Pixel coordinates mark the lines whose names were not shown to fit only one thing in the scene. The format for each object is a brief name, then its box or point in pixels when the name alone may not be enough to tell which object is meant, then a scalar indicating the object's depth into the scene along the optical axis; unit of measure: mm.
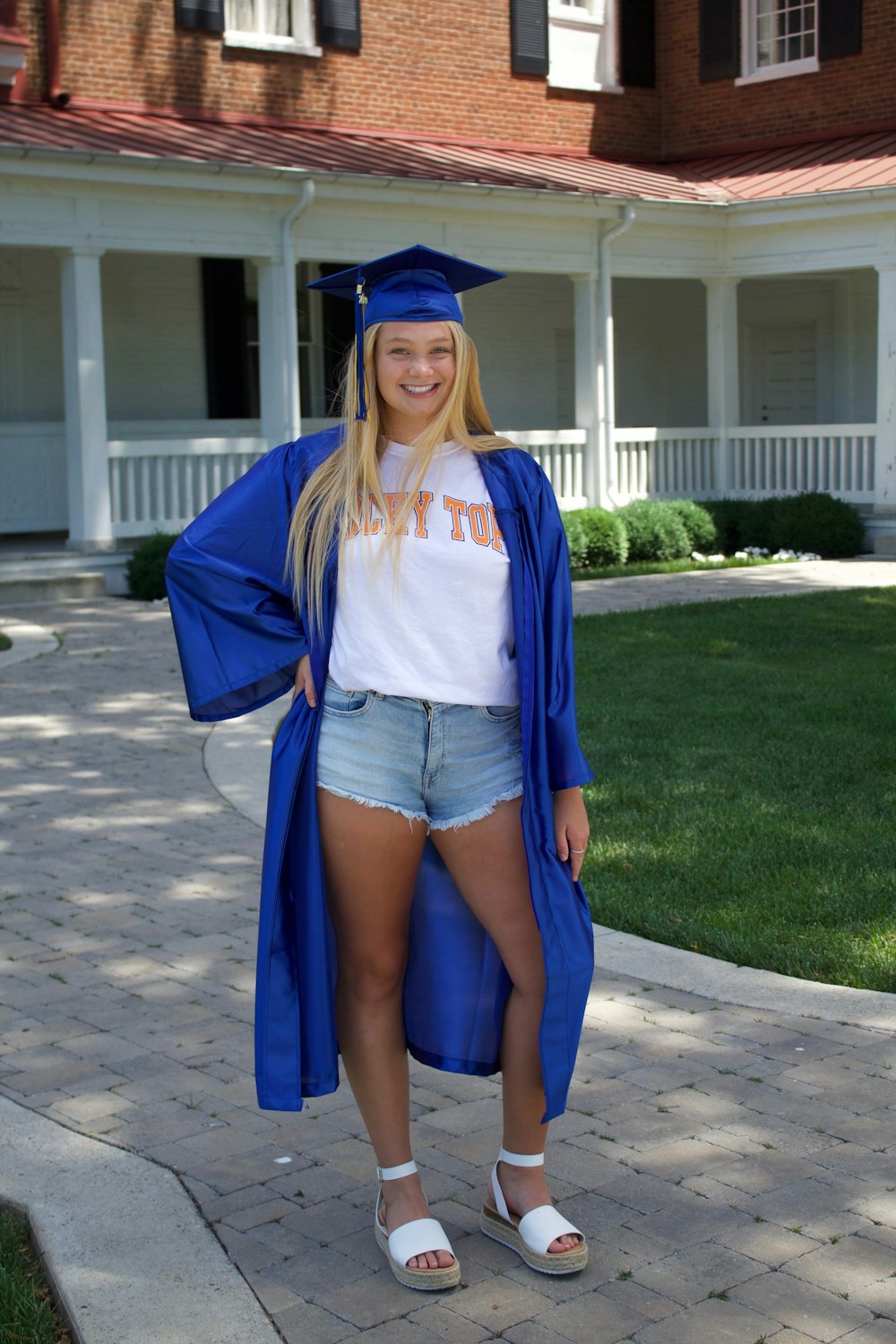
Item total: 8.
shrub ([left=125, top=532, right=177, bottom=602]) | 13867
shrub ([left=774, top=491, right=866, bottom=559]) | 16562
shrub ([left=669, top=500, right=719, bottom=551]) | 17250
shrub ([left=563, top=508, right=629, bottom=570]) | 16156
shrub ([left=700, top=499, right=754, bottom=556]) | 17703
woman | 3076
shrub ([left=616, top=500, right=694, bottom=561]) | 16719
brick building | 14758
